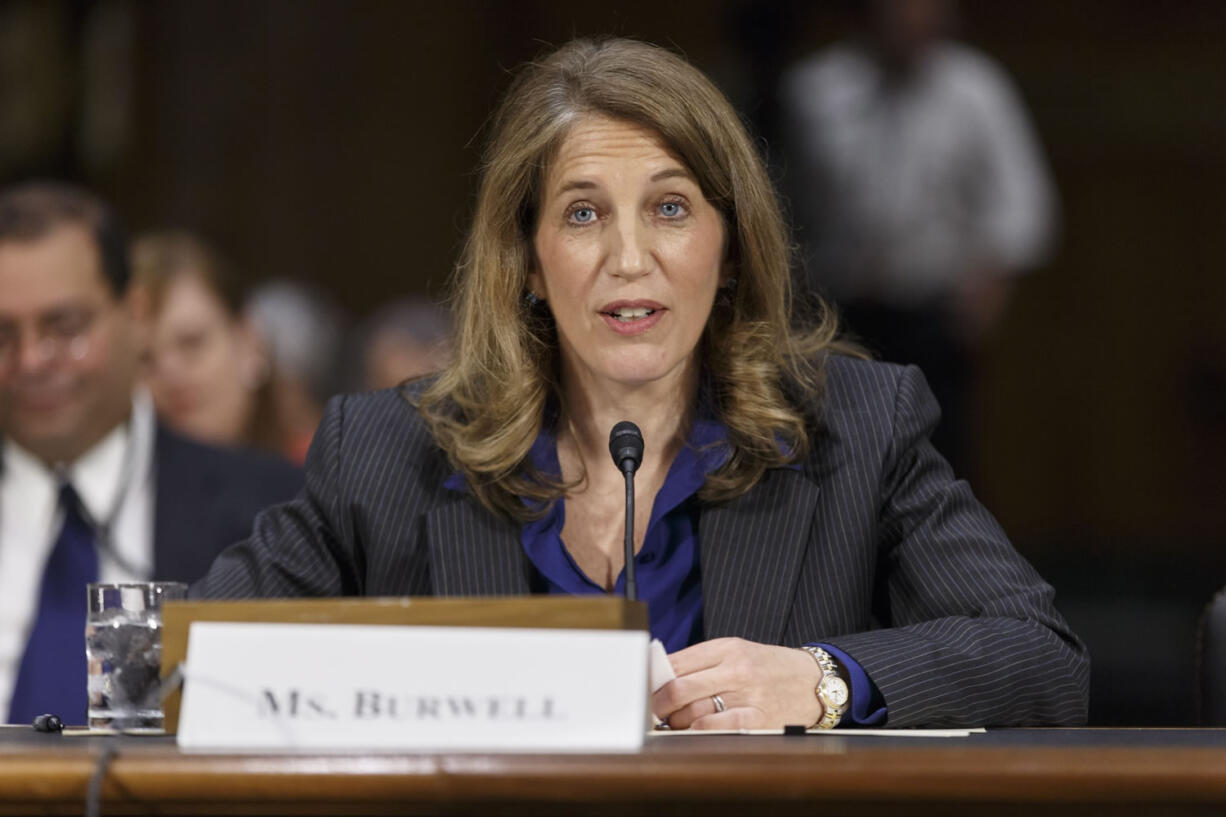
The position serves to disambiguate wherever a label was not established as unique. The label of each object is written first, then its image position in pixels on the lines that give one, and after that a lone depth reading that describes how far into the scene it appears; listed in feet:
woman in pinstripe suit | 14.35
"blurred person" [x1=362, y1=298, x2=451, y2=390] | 36.42
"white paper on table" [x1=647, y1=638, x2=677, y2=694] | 10.39
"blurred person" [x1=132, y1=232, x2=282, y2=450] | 30.32
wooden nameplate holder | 8.93
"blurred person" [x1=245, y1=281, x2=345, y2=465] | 36.55
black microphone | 12.64
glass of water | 10.98
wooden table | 7.63
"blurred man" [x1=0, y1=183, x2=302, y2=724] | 22.44
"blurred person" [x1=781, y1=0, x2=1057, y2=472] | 32.30
